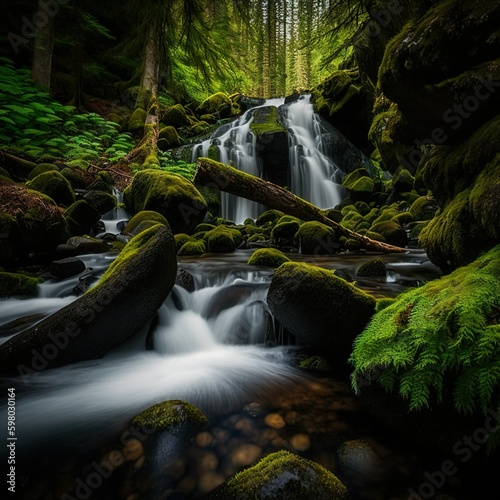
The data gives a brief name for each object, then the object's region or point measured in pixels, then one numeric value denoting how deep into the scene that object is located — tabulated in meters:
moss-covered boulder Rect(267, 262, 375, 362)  3.11
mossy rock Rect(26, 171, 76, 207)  8.51
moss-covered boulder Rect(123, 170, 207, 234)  9.30
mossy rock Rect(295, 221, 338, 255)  8.45
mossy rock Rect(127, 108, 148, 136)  16.89
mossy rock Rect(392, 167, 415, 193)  13.31
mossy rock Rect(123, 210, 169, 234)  8.54
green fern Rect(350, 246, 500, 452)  1.70
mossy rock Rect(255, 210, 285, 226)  12.69
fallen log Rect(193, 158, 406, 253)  5.84
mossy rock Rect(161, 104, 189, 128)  19.86
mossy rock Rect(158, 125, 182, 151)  17.11
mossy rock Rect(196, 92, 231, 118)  23.44
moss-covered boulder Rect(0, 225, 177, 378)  3.18
